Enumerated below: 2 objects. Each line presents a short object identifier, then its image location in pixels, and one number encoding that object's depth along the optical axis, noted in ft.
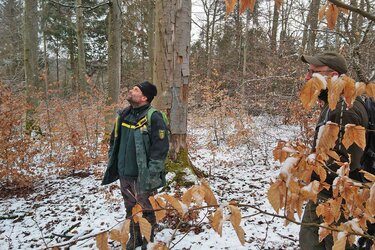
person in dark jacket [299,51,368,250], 6.58
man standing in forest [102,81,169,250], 10.72
